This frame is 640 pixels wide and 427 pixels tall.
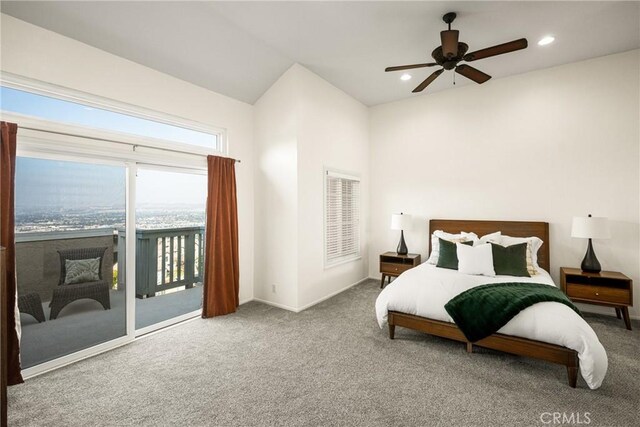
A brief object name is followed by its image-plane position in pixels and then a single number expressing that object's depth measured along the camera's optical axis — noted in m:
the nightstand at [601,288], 3.30
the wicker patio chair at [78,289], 2.68
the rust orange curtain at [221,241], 3.76
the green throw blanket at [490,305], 2.49
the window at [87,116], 2.46
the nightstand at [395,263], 4.77
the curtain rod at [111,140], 2.45
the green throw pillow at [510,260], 3.52
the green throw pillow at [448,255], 3.88
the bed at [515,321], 2.19
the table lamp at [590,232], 3.44
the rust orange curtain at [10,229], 2.23
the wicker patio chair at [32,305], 2.48
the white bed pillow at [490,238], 4.00
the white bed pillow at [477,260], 3.52
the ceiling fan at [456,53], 2.62
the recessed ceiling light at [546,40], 3.37
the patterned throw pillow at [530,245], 3.67
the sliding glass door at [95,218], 2.51
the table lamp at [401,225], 4.89
